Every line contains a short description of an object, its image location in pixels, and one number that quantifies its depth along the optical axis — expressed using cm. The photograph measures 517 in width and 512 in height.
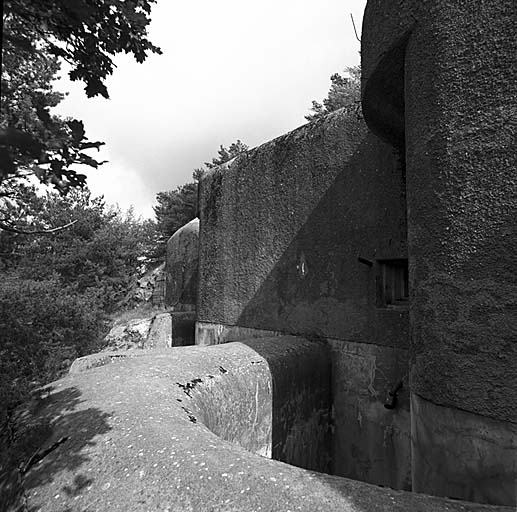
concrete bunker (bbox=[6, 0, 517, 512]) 196
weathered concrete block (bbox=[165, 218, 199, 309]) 1346
